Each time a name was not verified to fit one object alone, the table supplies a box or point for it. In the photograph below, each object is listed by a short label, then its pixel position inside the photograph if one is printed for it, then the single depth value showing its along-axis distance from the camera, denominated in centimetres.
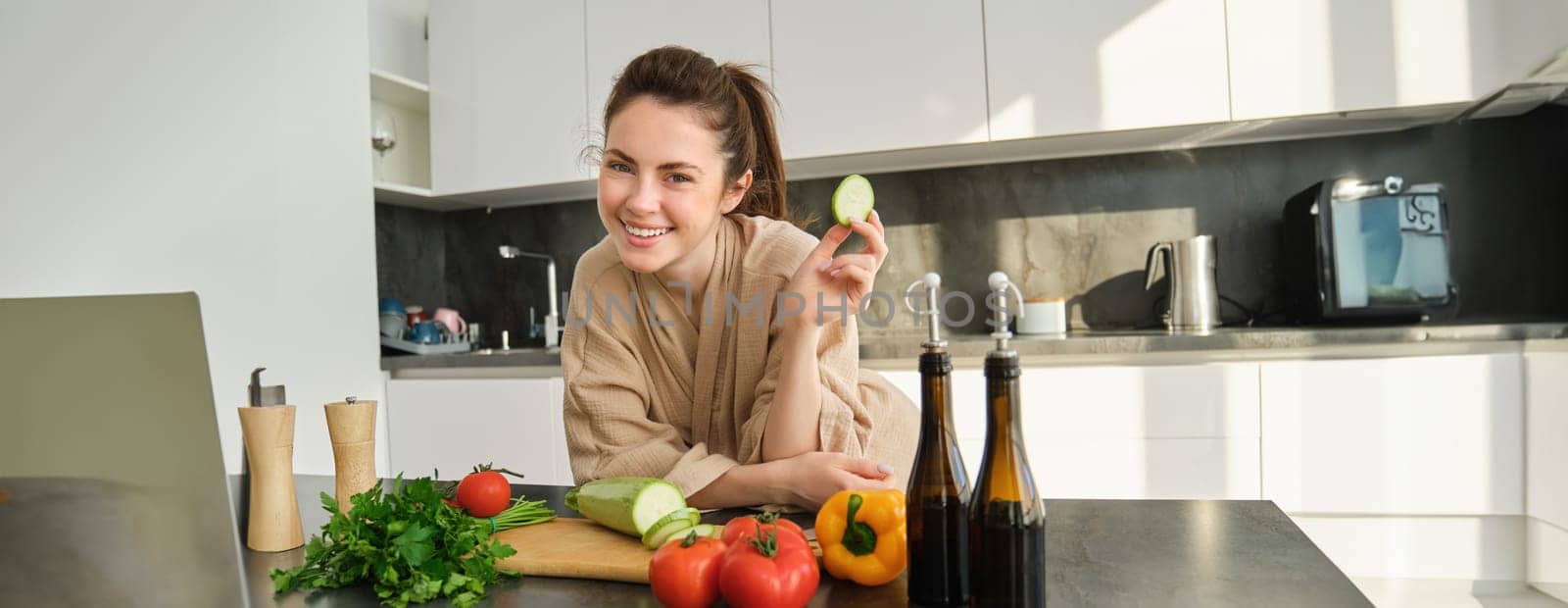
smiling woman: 124
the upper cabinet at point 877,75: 282
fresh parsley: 79
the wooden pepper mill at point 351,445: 103
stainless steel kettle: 280
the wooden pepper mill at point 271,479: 96
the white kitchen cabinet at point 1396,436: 230
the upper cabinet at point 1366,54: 245
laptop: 52
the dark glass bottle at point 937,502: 74
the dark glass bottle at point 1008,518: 69
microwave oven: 254
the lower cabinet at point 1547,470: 214
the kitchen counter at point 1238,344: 230
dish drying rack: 315
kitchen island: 75
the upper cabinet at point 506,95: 324
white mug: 293
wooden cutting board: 86
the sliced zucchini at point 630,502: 95
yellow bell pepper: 78
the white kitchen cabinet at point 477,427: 294
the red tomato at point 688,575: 73
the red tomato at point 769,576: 70
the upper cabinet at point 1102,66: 265
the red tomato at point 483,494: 105
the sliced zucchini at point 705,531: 88
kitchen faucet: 327
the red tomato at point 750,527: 78
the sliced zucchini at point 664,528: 90
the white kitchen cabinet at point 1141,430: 243
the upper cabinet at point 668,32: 301
